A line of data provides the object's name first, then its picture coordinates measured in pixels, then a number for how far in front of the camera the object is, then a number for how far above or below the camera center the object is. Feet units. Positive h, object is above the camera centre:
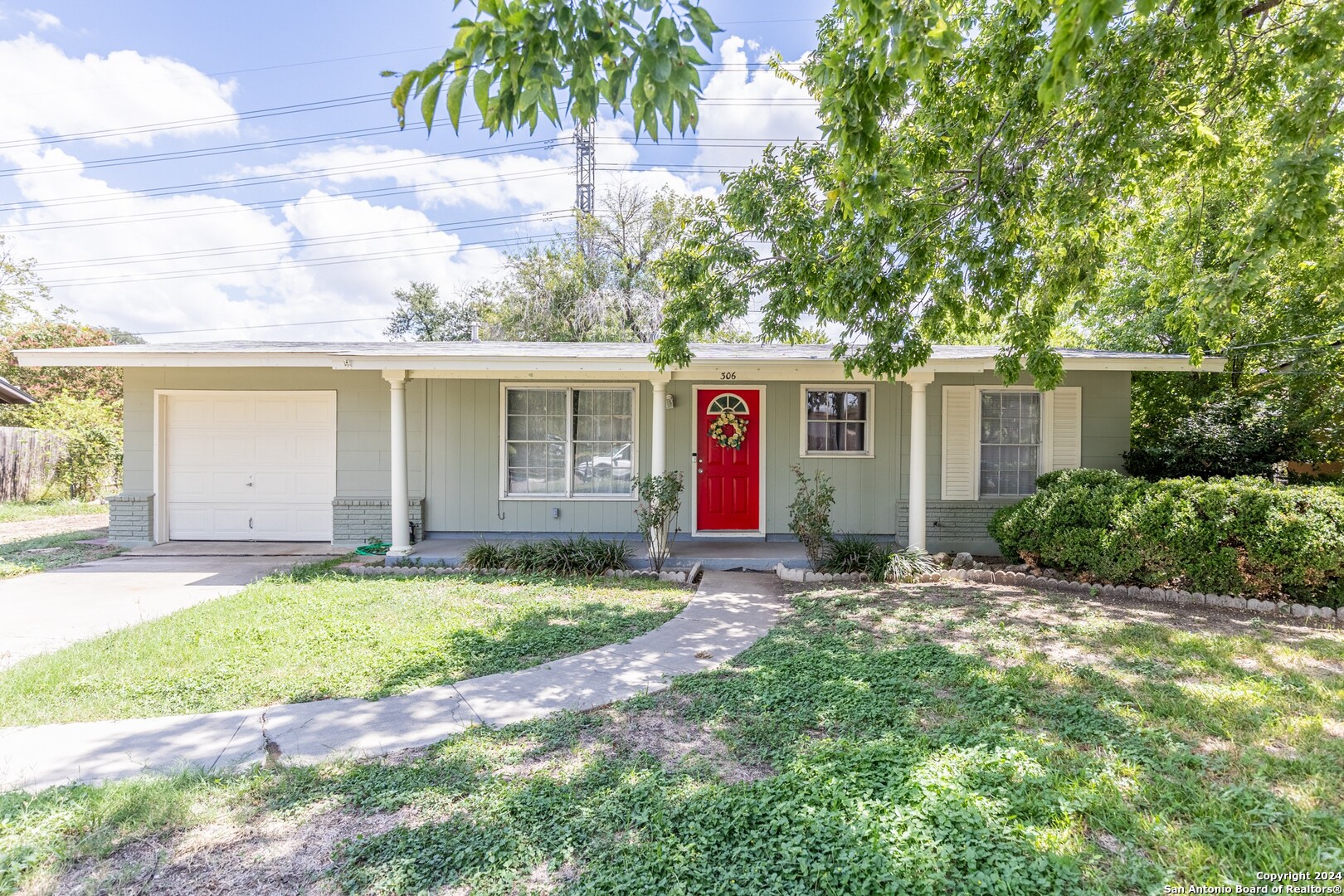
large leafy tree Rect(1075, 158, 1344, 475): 18.67 +4.16
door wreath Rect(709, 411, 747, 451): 26.35 +0.61
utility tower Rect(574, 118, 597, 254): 64.03 +30.37
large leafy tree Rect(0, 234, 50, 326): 60.34 +16.02
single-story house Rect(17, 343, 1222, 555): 25.22 -0.22
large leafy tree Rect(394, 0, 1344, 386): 9.75 +6.72
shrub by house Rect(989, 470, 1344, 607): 16.31 -2.65
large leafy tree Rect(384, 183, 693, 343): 59.06 +16.95
